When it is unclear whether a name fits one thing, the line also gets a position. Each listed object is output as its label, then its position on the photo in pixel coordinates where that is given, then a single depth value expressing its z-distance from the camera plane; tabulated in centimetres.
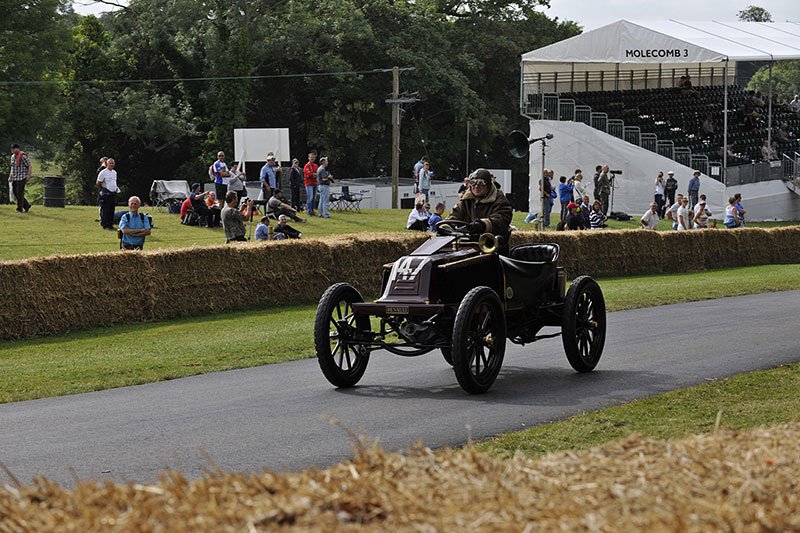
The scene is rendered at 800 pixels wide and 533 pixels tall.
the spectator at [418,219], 2853
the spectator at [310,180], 3625
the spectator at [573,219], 3453
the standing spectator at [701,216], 3719
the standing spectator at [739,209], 3831
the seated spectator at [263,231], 2484
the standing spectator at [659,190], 4334
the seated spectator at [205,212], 3328
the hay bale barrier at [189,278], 1720
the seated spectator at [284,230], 2575
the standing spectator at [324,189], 3722
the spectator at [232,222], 2278
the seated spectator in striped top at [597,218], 3744
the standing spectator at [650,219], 3581
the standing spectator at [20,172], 3309
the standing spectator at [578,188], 3762
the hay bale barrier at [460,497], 389
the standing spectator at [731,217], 3759
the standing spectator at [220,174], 3344
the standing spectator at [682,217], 3701
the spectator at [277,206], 3222
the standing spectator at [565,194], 3712
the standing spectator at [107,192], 2991
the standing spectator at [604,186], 4188
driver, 1234
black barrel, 3769
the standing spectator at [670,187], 4369
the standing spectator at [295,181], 3684
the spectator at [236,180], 3288
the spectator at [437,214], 2671
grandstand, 4434
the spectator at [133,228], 2153
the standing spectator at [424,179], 4072
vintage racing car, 1133
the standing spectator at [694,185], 4222
